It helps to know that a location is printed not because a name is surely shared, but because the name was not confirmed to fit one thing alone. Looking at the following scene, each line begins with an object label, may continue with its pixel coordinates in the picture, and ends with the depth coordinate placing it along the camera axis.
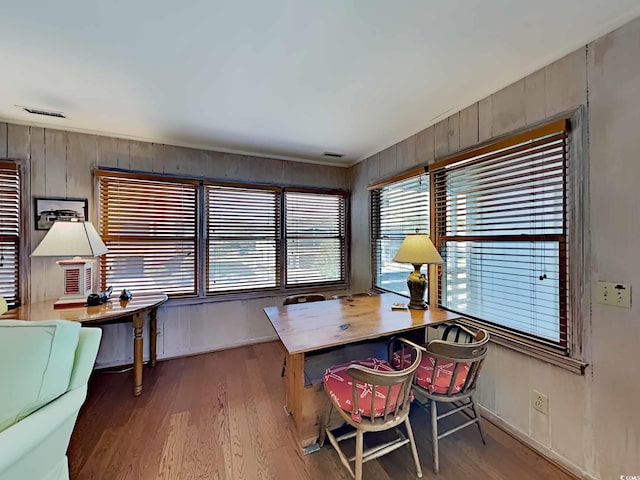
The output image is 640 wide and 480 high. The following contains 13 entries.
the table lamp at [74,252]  2.13
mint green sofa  1.03
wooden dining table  1.71
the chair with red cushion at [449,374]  1.56
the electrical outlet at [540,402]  1.71
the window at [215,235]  2.89
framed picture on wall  2.58
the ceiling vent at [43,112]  2.28
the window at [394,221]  2.78
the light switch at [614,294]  1.38
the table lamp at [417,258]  2.16
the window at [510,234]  1.69
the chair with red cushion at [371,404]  1.32
